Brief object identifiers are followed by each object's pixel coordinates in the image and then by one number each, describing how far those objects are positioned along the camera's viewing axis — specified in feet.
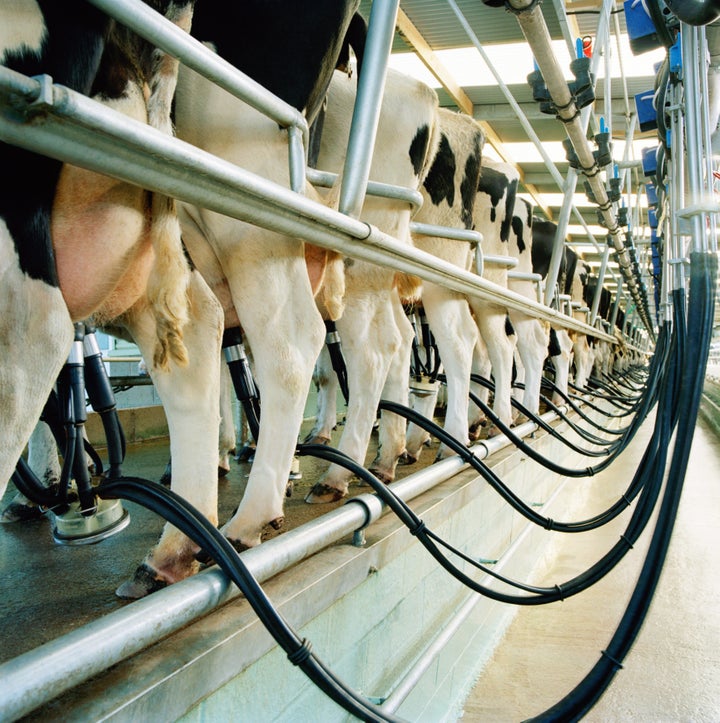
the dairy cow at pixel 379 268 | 7.02
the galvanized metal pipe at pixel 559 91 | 5.84
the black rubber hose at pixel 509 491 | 6.22
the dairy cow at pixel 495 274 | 12.30
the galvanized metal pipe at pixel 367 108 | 3.67
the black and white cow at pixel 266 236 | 4.42
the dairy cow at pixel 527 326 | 15.62
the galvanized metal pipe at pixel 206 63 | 2.31
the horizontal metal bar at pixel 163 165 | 1.85
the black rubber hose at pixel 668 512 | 3.61
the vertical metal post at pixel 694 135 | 3.91
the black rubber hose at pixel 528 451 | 7.65
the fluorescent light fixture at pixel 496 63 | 19.54
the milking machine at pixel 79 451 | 4.37
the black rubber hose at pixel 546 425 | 9.86
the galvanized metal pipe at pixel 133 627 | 2.08
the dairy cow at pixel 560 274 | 21.09
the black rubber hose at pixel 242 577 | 2.72
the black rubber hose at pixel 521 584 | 4.56
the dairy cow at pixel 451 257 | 9.38
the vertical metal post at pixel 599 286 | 17.75
